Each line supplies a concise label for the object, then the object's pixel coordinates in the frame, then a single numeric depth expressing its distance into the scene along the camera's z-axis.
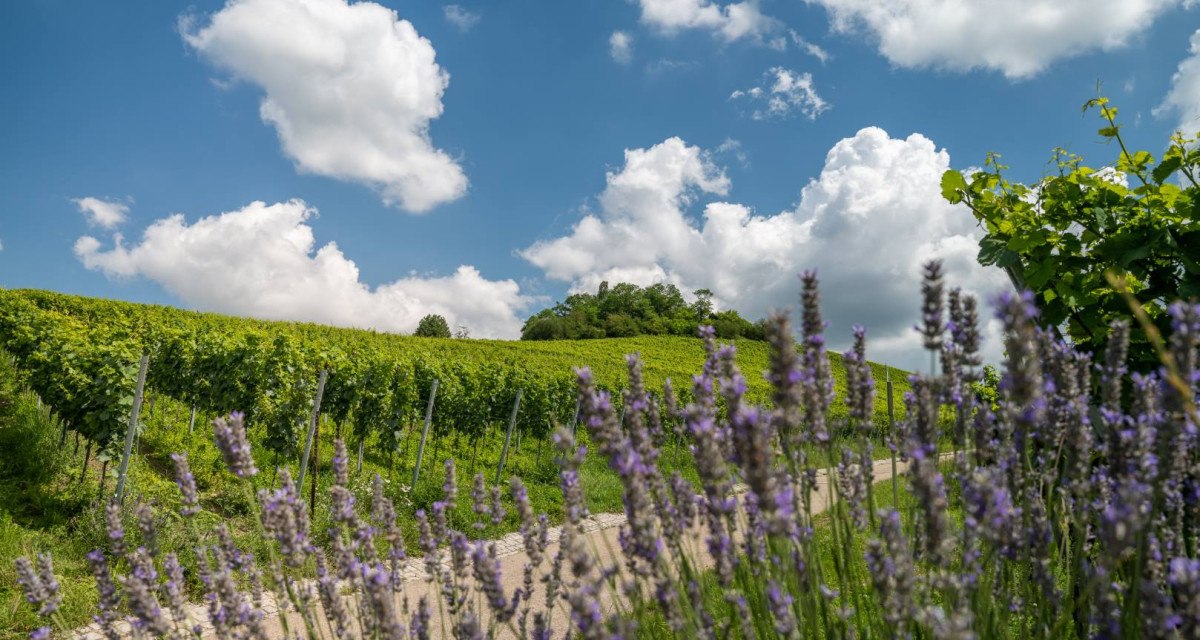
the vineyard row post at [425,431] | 10.11
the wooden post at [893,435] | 2.45
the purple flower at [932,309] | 1.86
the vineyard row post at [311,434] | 8.25
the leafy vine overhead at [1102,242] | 3.13
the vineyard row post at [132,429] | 6.88
